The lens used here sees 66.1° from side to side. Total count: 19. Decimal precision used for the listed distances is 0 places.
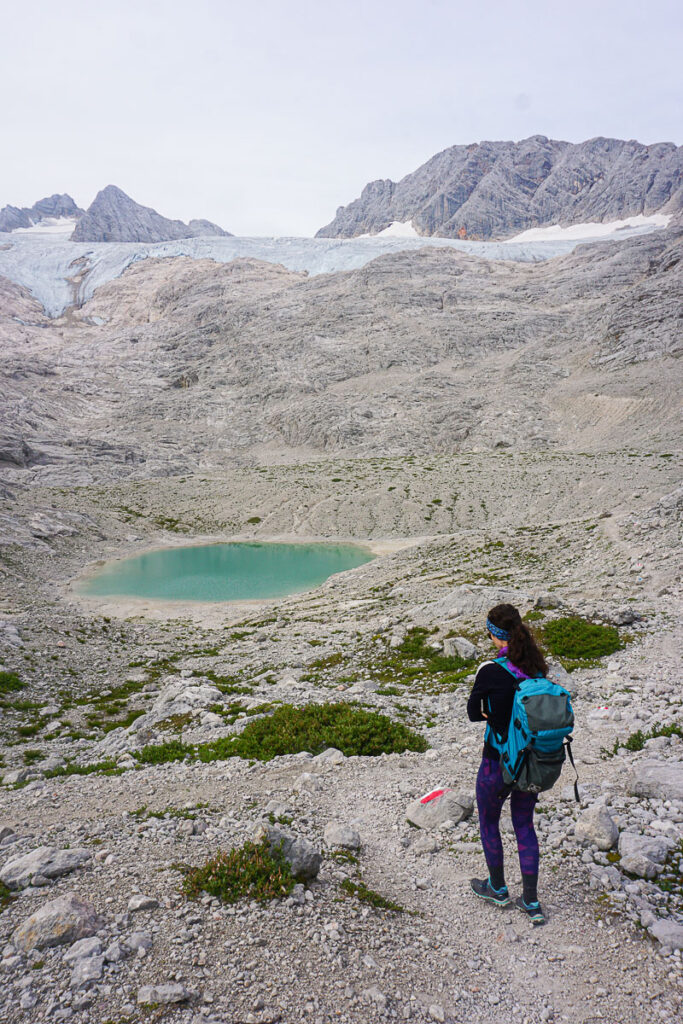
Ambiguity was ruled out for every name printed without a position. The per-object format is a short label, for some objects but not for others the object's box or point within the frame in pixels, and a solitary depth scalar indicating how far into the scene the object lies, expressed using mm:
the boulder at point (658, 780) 8027
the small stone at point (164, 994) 5078
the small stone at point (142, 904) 6332
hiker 6422
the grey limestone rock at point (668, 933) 5785
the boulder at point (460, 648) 17141
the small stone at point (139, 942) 5734
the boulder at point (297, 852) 6926
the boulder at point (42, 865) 7066
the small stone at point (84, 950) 5617
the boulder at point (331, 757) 11017
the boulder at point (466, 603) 20469
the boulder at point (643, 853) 6672
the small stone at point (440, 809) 8508
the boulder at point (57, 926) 5816
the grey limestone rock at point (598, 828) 7266
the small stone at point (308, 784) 9922
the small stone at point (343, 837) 8031
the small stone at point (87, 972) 5281
